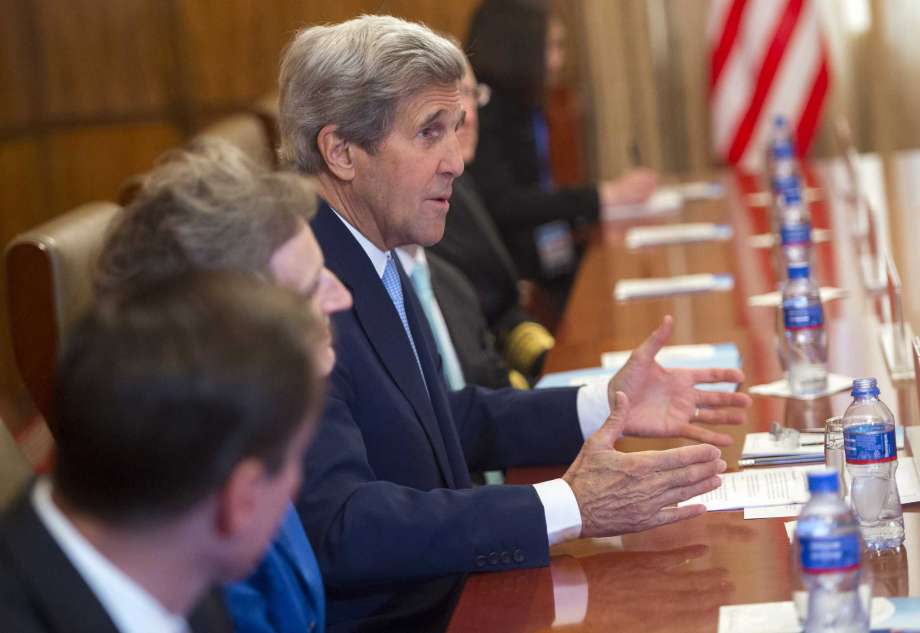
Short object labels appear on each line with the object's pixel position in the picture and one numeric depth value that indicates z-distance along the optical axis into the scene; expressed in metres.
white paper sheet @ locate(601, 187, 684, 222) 5.82
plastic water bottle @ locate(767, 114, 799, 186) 5.61
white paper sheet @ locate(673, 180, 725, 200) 6.10
